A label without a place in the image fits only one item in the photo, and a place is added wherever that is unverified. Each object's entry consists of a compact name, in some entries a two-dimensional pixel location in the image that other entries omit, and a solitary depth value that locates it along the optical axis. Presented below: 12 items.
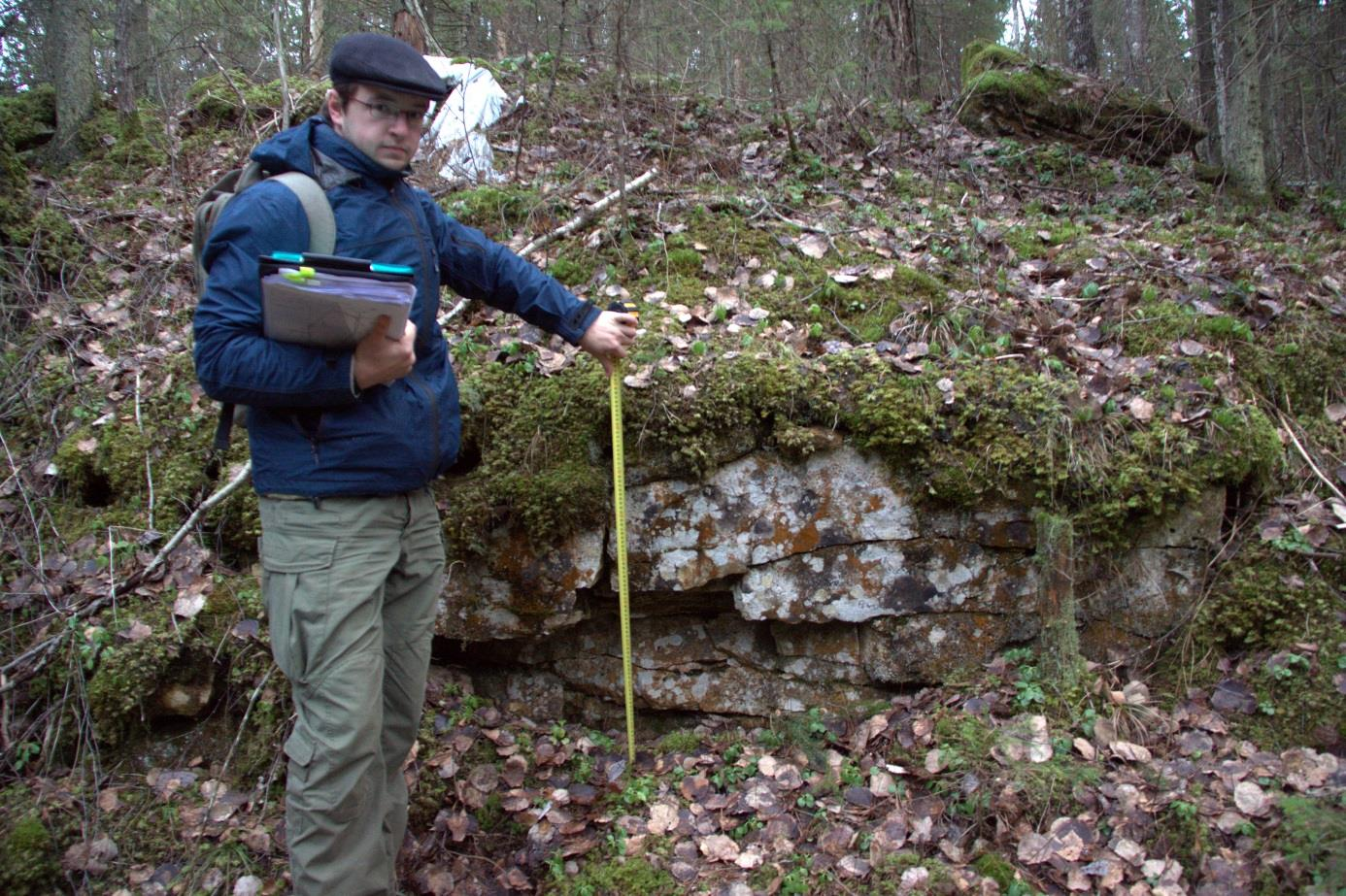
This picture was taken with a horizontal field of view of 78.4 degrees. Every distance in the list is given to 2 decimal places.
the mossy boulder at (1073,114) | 7.55
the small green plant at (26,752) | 3.40
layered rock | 3.91
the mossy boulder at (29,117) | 6.36
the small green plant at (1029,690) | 3.66
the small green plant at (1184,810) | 3.01
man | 2.23
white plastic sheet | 6.24
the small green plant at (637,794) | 3.54
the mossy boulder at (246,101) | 6.84
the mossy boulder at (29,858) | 3.04
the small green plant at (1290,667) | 3.49
